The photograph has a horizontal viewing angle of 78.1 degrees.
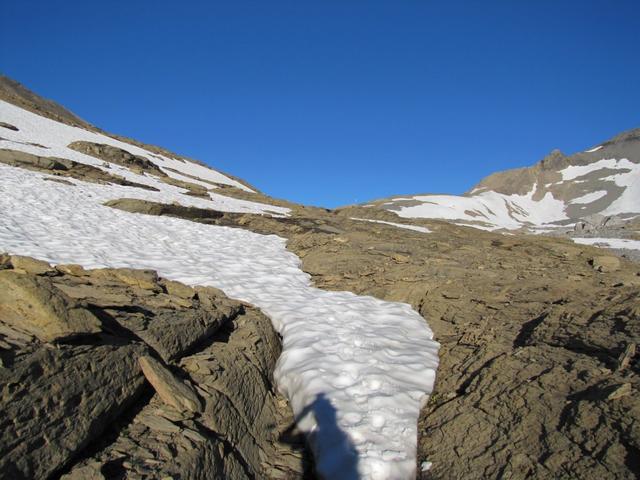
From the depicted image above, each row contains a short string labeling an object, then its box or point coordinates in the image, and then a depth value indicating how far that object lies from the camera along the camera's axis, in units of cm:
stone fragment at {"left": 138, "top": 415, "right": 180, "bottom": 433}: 384
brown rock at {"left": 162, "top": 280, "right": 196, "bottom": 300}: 726
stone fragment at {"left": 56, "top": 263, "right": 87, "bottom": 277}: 659
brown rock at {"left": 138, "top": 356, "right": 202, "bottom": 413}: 422
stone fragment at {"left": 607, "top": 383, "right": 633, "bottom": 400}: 402
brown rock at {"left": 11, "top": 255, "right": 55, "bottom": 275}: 587
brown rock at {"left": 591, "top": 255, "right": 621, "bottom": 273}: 1078
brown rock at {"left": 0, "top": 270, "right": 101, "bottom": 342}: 376
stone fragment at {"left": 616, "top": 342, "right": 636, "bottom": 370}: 460
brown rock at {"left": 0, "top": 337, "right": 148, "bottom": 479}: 279
